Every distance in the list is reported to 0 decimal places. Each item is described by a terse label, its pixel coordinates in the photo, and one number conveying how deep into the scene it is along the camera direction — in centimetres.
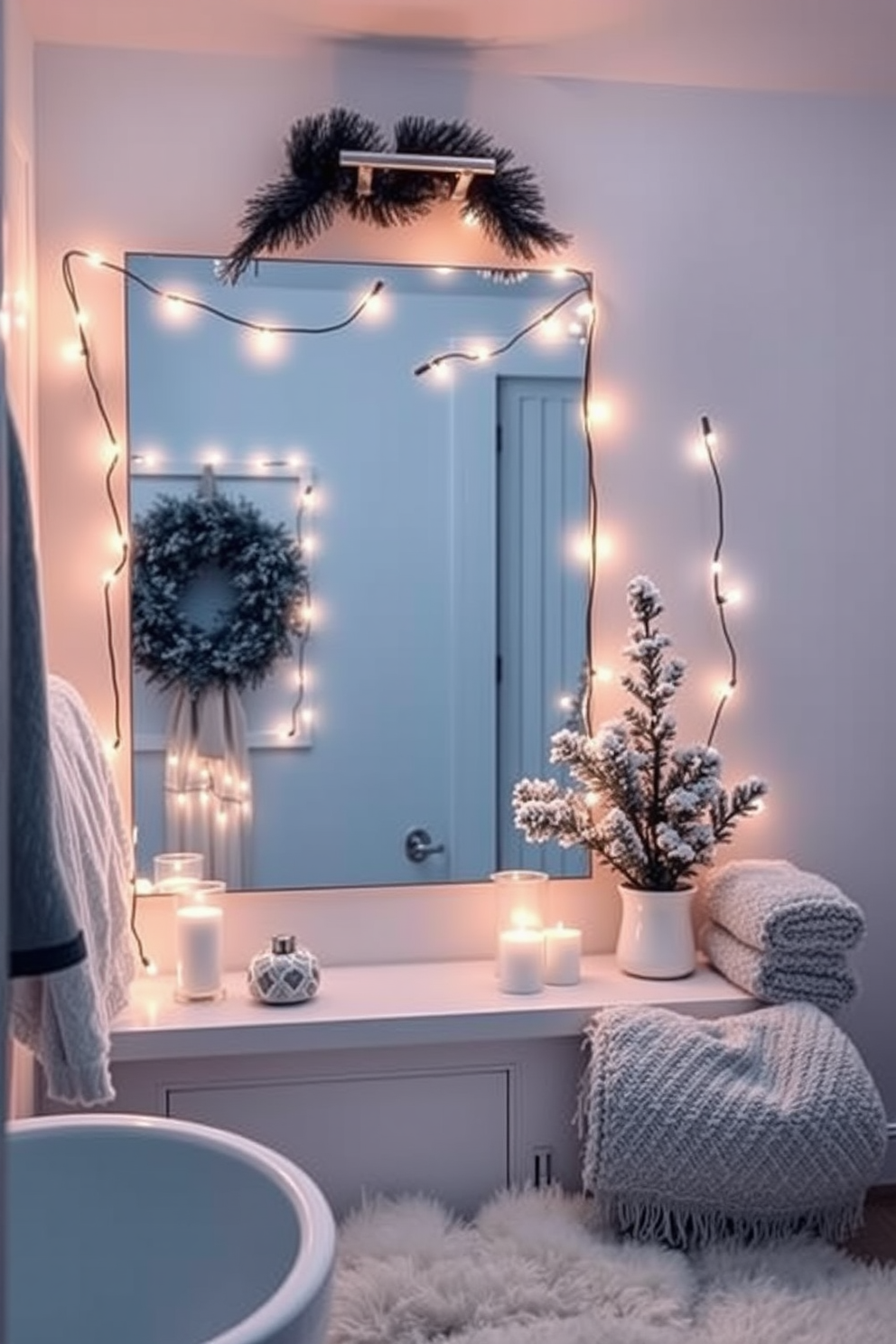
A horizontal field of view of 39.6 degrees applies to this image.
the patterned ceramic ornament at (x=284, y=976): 220
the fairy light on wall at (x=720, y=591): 254
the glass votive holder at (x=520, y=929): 229
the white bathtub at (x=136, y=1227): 143
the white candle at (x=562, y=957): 235
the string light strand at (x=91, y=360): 232
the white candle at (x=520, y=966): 229
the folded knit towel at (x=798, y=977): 225
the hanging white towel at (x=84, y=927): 151
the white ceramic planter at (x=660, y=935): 236
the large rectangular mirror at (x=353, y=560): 237
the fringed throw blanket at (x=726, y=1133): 206
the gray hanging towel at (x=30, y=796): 79
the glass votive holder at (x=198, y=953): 222
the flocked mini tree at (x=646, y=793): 233
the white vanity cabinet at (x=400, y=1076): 217
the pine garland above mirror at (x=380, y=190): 233
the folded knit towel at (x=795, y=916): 221
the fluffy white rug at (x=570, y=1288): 192
